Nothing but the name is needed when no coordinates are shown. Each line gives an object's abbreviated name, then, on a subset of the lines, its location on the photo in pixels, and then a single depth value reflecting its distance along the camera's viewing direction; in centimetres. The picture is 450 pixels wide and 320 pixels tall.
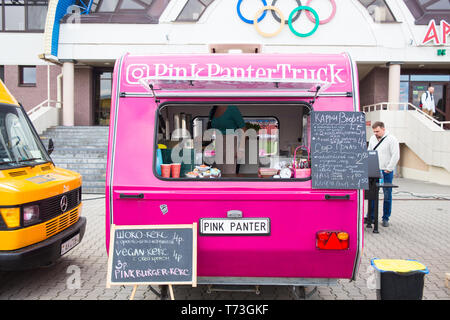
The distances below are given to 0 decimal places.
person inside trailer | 429
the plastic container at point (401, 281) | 305
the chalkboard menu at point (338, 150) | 320
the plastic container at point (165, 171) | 341
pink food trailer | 318
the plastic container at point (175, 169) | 349
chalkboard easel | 317
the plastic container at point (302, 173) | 334
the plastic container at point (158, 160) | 336
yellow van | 348
